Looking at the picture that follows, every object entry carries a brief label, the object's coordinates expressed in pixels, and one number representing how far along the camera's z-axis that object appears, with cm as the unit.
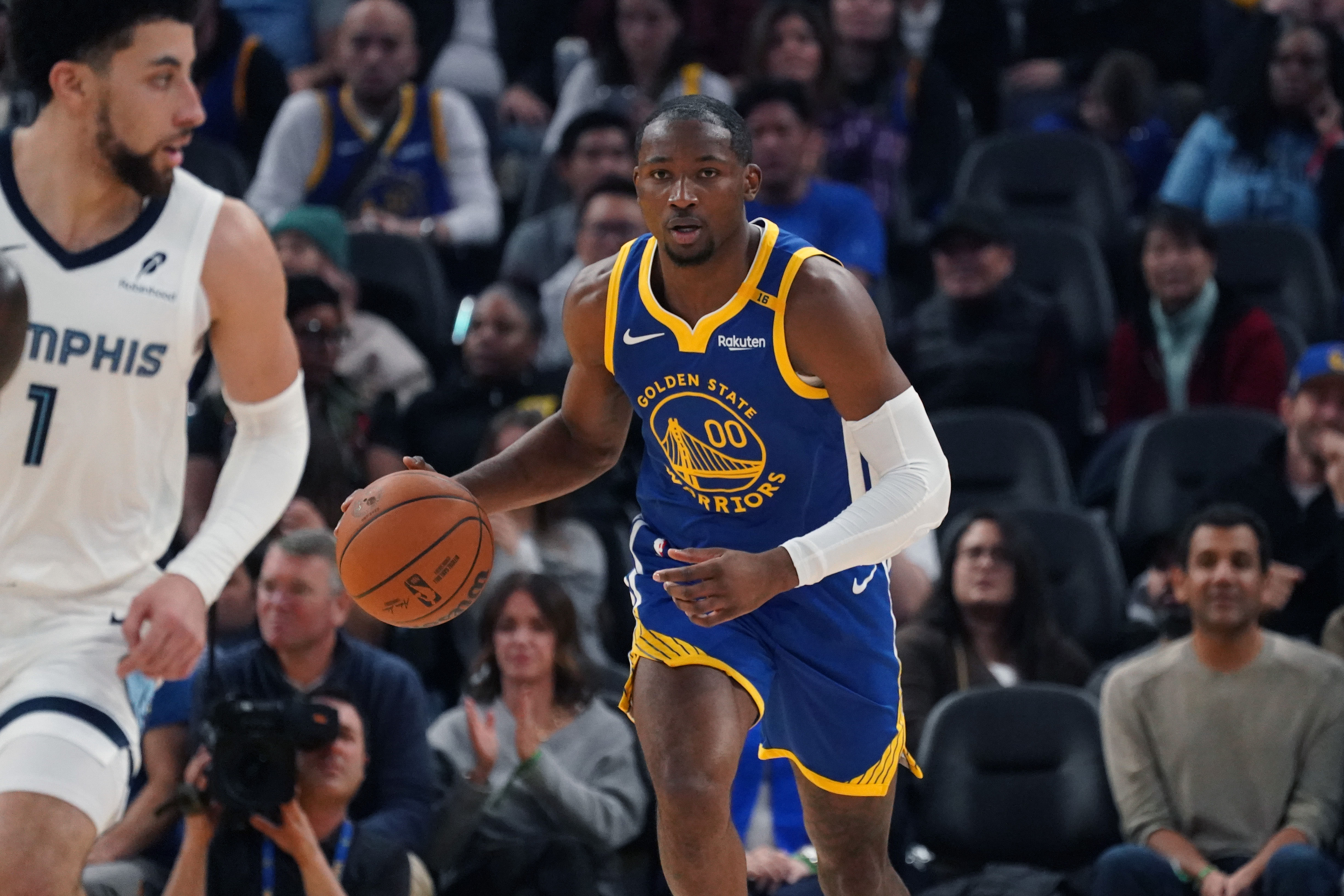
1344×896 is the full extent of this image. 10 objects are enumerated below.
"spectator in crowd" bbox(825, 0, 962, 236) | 1803
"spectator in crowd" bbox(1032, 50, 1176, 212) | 1987
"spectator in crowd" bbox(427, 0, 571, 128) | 2012
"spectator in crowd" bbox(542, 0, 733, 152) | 1814
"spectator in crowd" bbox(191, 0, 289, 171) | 1832
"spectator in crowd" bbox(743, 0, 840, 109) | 1786
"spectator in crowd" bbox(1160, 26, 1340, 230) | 1763
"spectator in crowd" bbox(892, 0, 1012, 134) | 2044
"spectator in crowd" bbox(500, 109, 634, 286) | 1714
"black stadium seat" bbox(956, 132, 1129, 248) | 1841
